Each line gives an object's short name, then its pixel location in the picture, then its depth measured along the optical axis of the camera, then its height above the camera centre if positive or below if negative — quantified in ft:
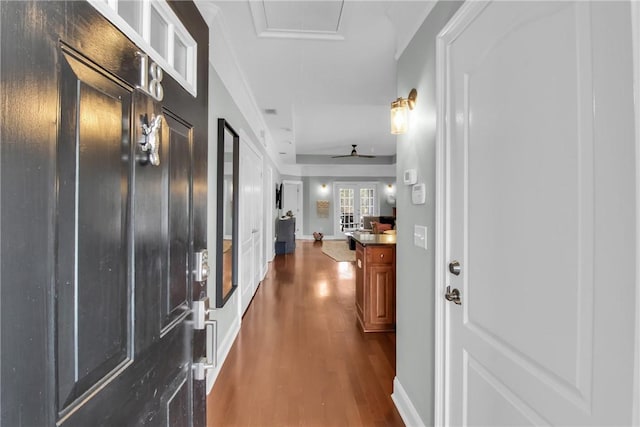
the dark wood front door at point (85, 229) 1.30 -0.10
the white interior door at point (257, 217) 13.12 -0.20
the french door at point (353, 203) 34.22 +1.19
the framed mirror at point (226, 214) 7.45 -0.04
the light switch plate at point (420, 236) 4.97 -0.39
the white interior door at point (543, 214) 2.08 +0.00
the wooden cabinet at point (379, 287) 9.46 -2.38
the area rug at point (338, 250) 22.54 -3.29
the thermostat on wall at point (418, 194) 4.97 +0.34
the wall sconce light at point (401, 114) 5.69 +1.96
